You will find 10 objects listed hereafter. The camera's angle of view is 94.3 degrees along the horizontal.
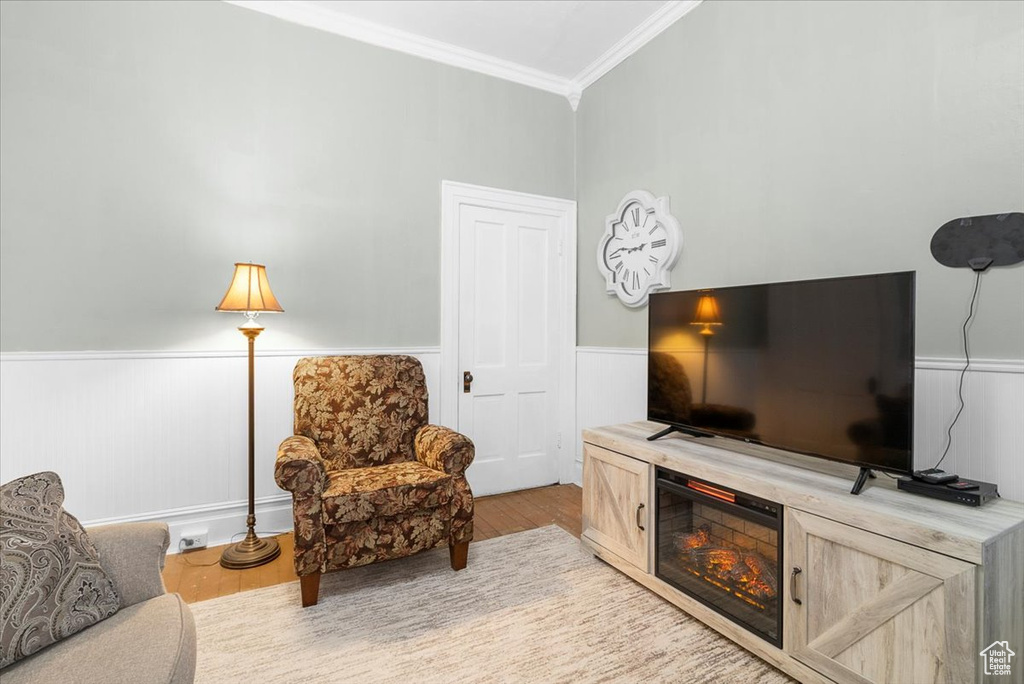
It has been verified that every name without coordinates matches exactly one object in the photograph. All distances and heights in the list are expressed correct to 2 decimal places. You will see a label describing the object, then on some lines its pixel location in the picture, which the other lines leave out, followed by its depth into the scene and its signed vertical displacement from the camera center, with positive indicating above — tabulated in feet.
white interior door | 11.09 -0.21
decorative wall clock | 9.37 +1.87
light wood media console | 3.97 -2.22
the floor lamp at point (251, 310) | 7.79 +0.39
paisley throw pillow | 3.35 -1.84
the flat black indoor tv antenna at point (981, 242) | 5.18 +1.09
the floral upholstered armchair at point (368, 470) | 6.54 -2.19
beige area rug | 5.41 -3.82
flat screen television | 4.99 -0.37
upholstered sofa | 3.17 -2.26
